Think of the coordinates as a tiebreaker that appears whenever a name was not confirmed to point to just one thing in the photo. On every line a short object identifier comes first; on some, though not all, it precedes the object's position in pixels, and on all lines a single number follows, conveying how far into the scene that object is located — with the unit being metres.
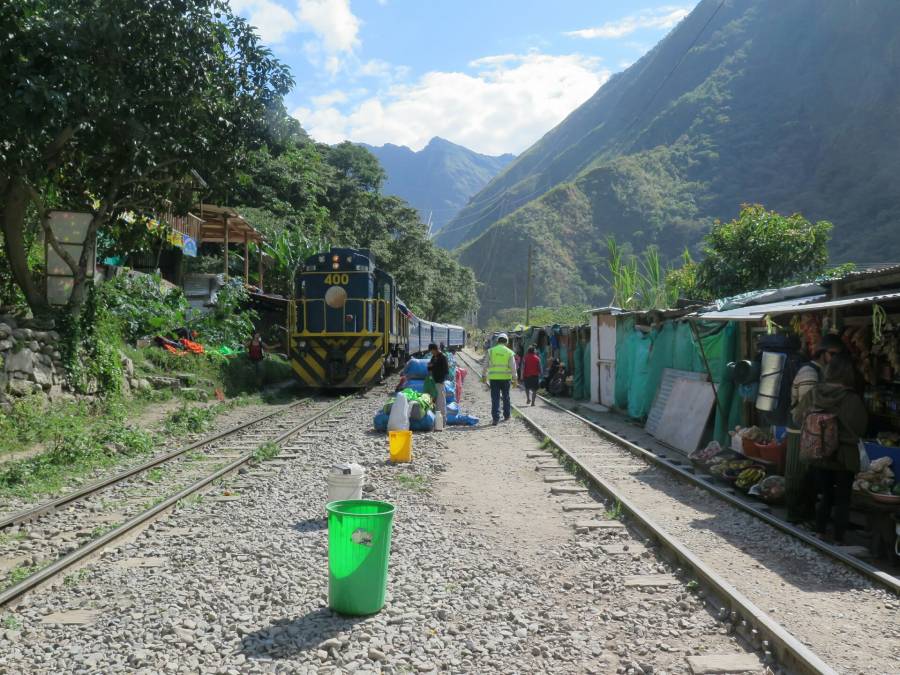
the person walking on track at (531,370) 17.09
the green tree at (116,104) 10.02
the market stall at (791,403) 6.36
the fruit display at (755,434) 8.70
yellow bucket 9.94
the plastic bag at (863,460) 6.92
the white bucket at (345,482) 6.98
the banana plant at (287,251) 32.06
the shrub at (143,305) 18.56
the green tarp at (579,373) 20.88
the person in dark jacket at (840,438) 6.19
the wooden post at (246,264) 27.73
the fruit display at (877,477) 6.32
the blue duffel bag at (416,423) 12.68
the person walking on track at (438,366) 13.12
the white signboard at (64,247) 13.34
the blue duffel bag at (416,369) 14.62
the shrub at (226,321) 22.25
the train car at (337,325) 18.98
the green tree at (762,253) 19.19
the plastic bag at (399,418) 11.38
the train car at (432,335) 30.97
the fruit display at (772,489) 7.63
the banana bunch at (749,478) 8.31
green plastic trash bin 4.56
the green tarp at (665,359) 10.64
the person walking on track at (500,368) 13.82
